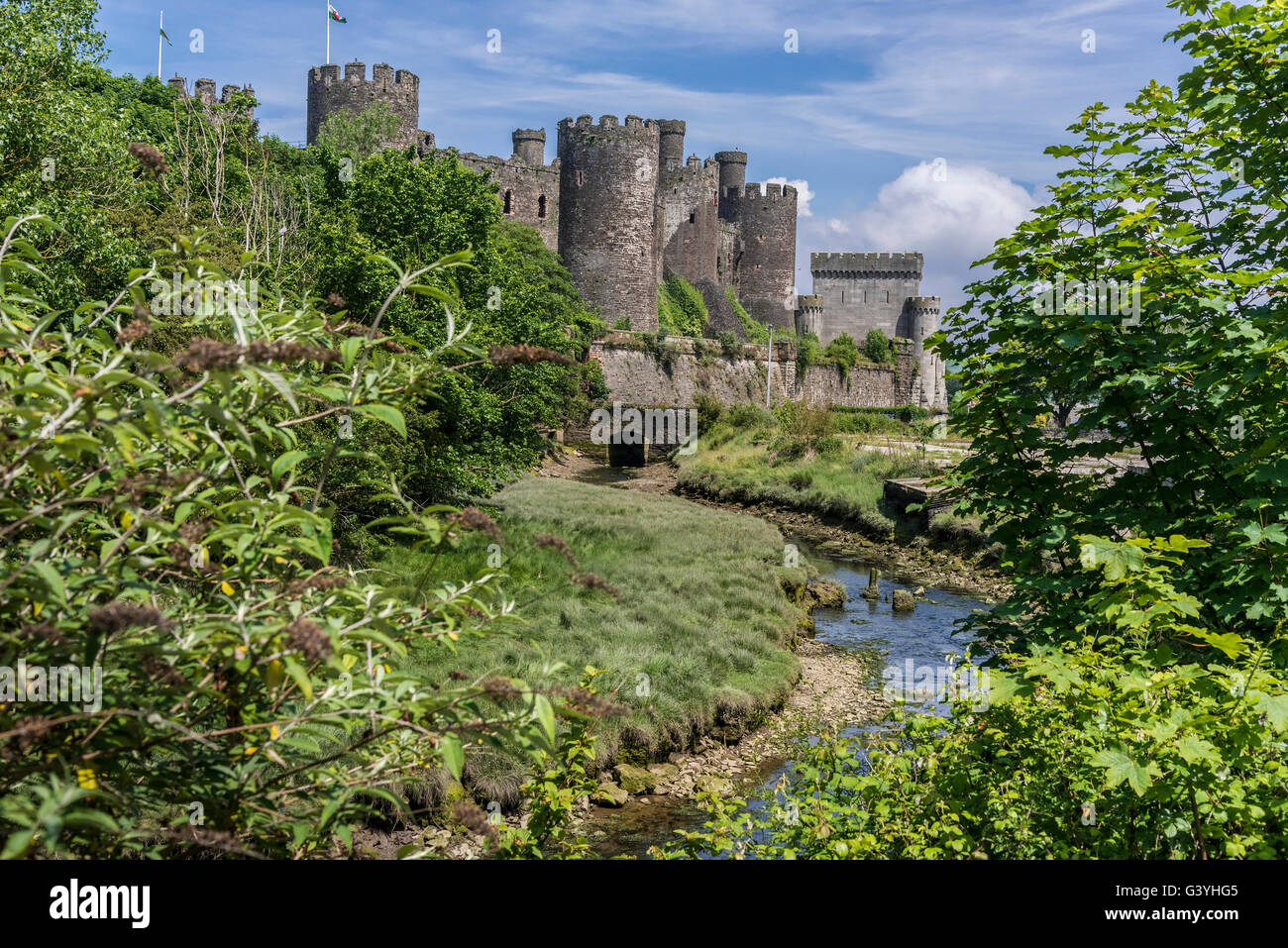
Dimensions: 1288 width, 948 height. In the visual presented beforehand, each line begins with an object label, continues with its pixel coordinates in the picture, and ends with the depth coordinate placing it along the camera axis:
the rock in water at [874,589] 20.66
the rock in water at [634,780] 9.92
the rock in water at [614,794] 9.47
